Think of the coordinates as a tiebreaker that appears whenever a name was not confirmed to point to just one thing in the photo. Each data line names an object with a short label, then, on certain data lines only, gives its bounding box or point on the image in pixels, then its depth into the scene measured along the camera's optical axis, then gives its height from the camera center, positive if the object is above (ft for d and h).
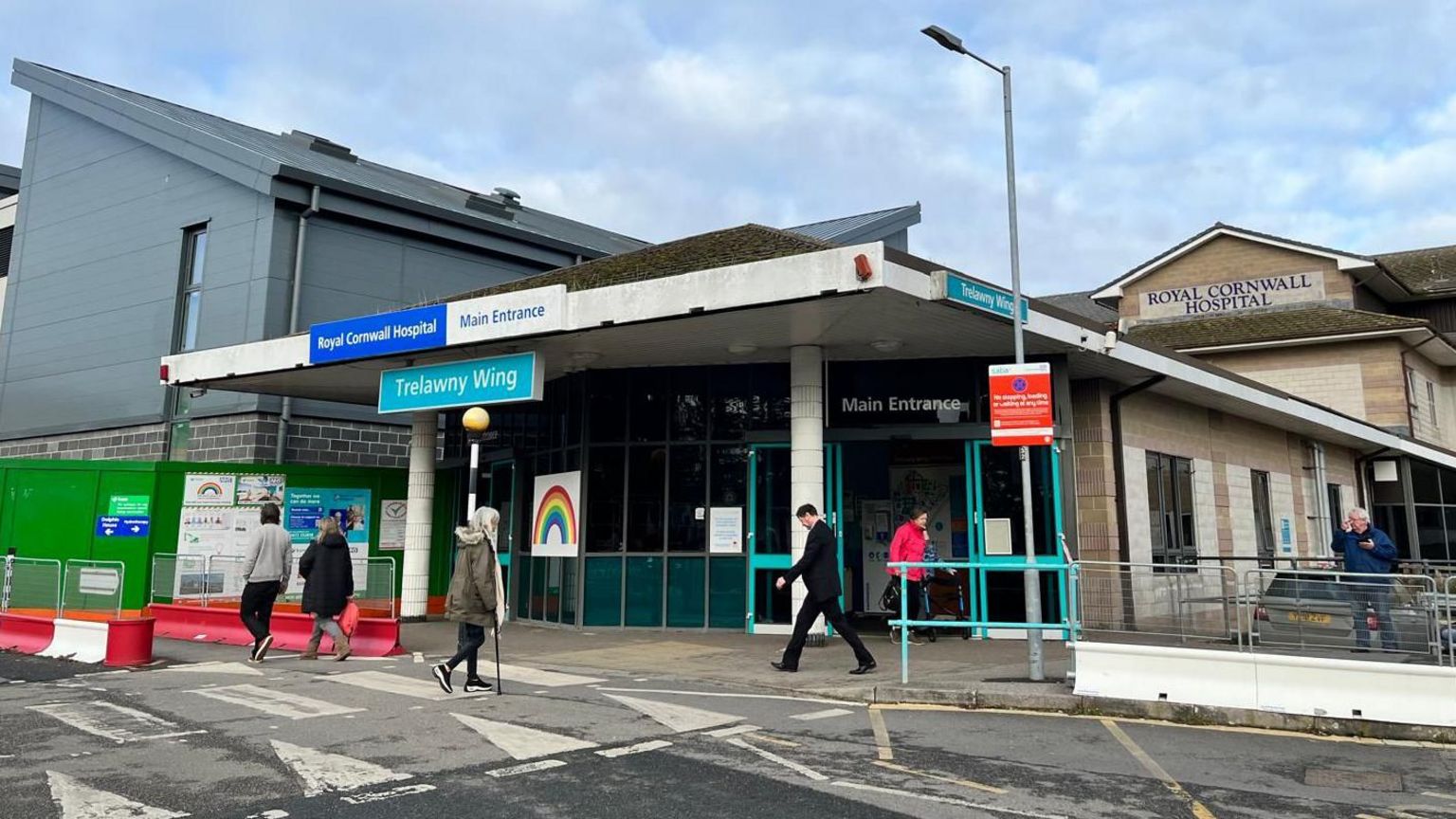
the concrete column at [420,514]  54.24 +2.42
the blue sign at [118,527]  52.54 +1.52
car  26.61 -1.42
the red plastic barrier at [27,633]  38.81 -3.10
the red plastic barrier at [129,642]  35.24 -3.03
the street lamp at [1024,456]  29.91 +3.33
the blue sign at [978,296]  34.06 +9.38
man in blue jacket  33.91 +0.63
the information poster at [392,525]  59.62 +1.96
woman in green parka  28.50 -1.11
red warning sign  31.09 +4.92
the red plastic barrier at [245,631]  39.04 -3.06
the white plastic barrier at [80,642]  36.22 -3.17
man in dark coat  32.24 -0.63
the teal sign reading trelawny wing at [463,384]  39.73 +7.25
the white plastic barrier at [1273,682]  24.67 -3.09
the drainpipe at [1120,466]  47.78 +4.69
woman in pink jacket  40.50 +0.66
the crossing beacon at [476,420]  38.09 +5.30
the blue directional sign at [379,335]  41.45 +9.50
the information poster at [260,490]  55.26 +3.73
